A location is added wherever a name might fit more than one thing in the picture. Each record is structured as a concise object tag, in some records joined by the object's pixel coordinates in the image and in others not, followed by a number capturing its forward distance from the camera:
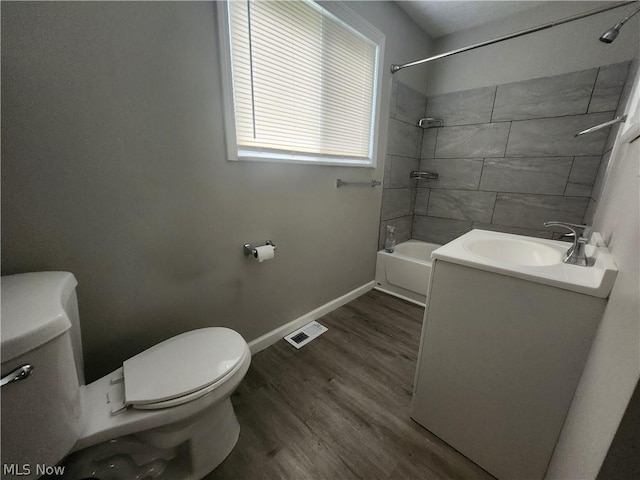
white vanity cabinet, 0.79
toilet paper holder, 1.41
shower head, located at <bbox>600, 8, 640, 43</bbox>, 1.03
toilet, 0.57
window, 1.23
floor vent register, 1.76
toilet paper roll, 1.40
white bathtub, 2.23
